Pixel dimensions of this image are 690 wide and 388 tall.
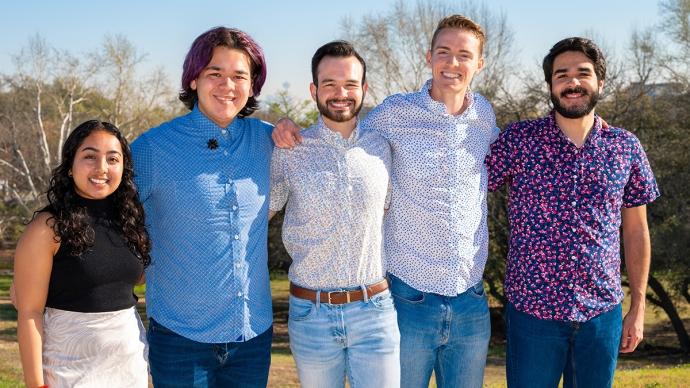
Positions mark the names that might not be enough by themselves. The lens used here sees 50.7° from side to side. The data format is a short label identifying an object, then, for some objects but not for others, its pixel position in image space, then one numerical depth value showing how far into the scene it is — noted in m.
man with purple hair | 3.86
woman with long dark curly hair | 3.46
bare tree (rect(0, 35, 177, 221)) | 34.91
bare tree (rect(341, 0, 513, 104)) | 35.31
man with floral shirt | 4.29
